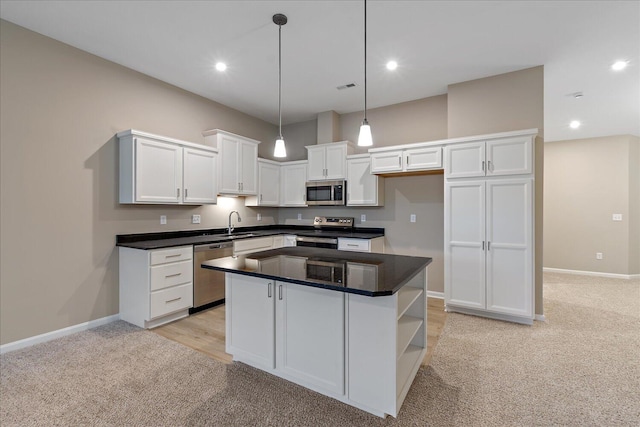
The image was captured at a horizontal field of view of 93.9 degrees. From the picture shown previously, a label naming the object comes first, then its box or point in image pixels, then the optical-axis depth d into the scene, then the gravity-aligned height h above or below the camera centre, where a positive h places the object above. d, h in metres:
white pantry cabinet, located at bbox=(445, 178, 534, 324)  3.34 -0.41
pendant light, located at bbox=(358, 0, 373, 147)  2.33 +0.61
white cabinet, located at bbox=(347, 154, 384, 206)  4.54 +0.46
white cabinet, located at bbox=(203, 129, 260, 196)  4.39 +0.80
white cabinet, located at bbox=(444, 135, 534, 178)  3.31 +0.65
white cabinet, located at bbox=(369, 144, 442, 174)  3.88 +0.74
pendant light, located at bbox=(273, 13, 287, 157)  2.64 +1.73
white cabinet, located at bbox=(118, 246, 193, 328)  3.21 -0.81
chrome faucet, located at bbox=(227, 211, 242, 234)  4.79 -0.24
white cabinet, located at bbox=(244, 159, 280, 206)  5.11 +0.49
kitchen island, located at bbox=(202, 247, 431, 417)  1.76 -0.75
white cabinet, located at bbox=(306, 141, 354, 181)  4.81 +0.88
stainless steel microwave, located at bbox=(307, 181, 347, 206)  4.77 +0.33
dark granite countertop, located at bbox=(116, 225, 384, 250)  3.47 -0.32
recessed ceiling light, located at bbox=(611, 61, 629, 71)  3.40 +1.72
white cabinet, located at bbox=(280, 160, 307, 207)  5.31 +0.54
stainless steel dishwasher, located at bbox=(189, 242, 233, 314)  3.67 -0.85
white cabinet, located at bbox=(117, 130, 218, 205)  3.35 +0.52
